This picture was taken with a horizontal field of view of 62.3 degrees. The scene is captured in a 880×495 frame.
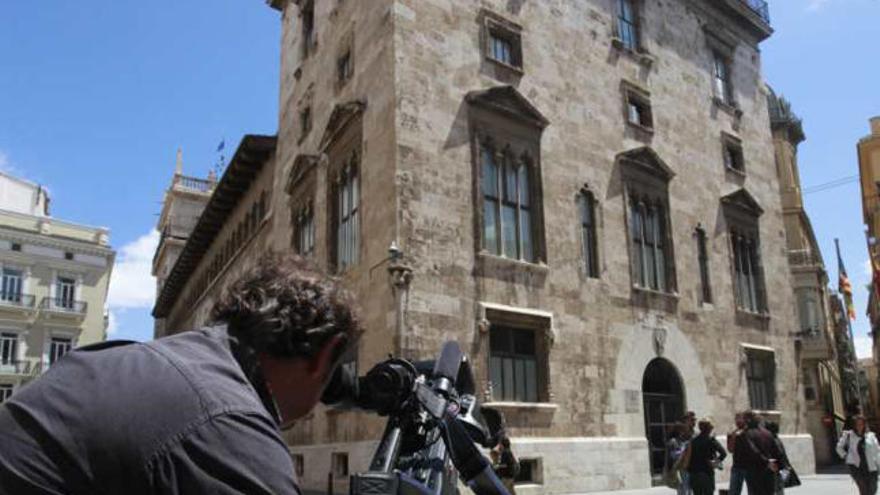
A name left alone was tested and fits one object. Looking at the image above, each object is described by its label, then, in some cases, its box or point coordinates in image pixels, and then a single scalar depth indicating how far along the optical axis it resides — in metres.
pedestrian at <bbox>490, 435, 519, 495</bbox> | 4.72
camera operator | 1.20
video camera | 2.02
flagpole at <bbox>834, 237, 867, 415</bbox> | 32.59
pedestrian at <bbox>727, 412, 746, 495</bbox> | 9.92
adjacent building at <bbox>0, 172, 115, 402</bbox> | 43.59
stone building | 14.87
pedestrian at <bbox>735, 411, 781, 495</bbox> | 9.60
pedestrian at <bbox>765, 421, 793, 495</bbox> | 9.71
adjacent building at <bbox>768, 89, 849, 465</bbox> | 33.69
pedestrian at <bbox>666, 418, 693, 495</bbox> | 10.34
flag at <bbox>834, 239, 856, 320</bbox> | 31.62
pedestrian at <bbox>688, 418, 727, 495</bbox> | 10.15
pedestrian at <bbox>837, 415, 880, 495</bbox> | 11.10
